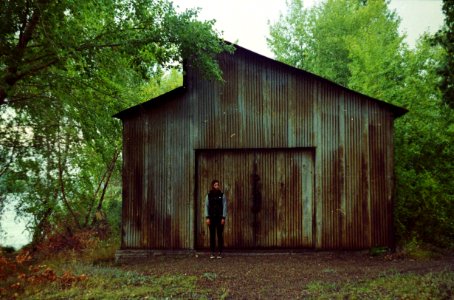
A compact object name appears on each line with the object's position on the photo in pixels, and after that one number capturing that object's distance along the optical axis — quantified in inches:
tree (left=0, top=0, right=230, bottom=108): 371.6
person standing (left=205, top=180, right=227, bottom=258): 448.5
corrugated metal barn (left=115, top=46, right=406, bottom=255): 460.8
